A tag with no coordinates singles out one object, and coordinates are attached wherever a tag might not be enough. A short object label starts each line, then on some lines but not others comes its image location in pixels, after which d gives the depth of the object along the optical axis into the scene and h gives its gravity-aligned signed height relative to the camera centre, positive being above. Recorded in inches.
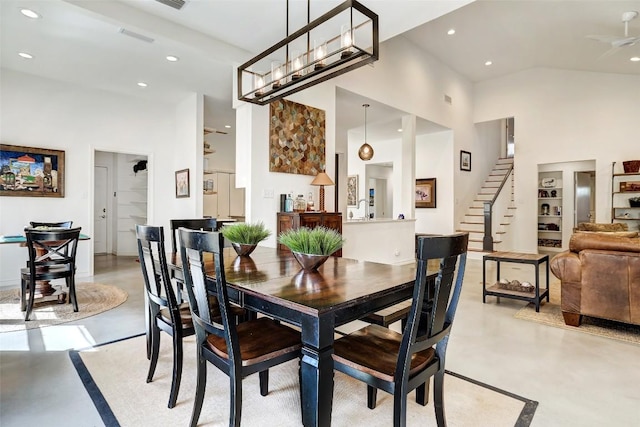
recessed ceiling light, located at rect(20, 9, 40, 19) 131.0 +76.5
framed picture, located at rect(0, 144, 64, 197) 188.4 +21.8
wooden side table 144.8 -34.7
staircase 314.3 -1.7
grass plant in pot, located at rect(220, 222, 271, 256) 95.7 -7.0
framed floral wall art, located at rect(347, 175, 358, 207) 419.5 +27.6
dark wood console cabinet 173.3 -4.5
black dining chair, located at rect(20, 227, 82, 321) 135.4 -22.5
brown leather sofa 114.5 -22.6
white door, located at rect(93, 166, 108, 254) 305.4 -0.9
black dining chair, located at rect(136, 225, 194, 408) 76.0 -24.0
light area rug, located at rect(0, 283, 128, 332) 130.4 -42.5
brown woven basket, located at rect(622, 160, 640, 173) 265.0 +37.1
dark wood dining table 53.2 -14.6
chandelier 86.0 +43.4
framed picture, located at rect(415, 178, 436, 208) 330.0 +18.8
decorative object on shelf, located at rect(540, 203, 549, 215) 360.1 +3.9
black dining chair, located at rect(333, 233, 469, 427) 53.6 -25.7
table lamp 190.5 +17.6
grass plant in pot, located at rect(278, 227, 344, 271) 73.6 -7.3
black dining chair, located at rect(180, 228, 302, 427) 59.2 -25.6
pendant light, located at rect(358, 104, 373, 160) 298.1 +52.4
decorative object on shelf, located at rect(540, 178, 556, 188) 351.6 +31.6
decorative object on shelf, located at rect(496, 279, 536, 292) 155.4 -34.3
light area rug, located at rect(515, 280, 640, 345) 118.6 -42.1
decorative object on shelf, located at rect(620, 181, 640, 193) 265.7 +21.5
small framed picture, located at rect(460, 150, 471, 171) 330.3 +51.1
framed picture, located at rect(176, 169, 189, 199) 230.5 +18.9
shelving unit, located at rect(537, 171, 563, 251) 350.0 +2.8
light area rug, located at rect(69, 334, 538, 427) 71.6 -43.6
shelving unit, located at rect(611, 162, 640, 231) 269.7 +13.9
